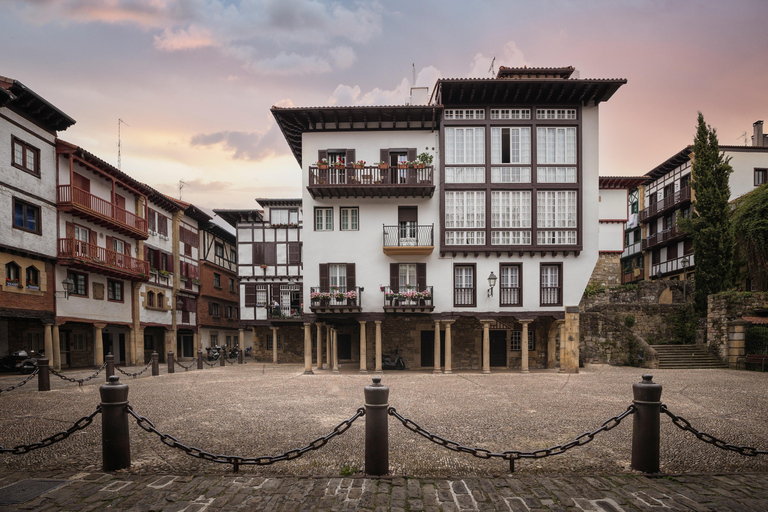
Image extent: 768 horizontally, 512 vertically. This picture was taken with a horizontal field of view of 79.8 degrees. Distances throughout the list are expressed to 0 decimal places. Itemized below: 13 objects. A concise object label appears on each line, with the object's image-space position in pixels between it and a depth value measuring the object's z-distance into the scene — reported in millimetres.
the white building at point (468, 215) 21891
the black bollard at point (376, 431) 5707
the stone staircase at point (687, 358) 22984
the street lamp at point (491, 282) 21180
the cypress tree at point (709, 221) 26375
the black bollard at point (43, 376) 15047
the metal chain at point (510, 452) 5574
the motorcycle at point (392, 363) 24516
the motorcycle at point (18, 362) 21703
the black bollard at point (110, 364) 16781
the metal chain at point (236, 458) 5645
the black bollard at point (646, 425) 5715
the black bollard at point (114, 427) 5914
